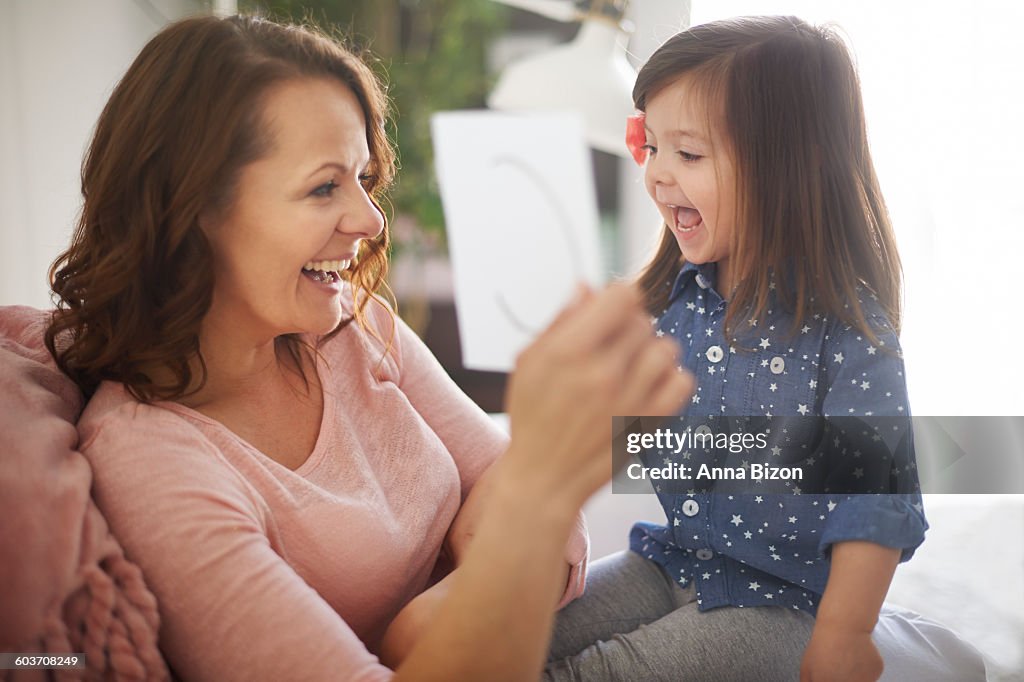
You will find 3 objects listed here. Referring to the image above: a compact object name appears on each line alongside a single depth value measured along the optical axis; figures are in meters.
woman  0.64
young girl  0.86
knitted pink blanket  0.62
